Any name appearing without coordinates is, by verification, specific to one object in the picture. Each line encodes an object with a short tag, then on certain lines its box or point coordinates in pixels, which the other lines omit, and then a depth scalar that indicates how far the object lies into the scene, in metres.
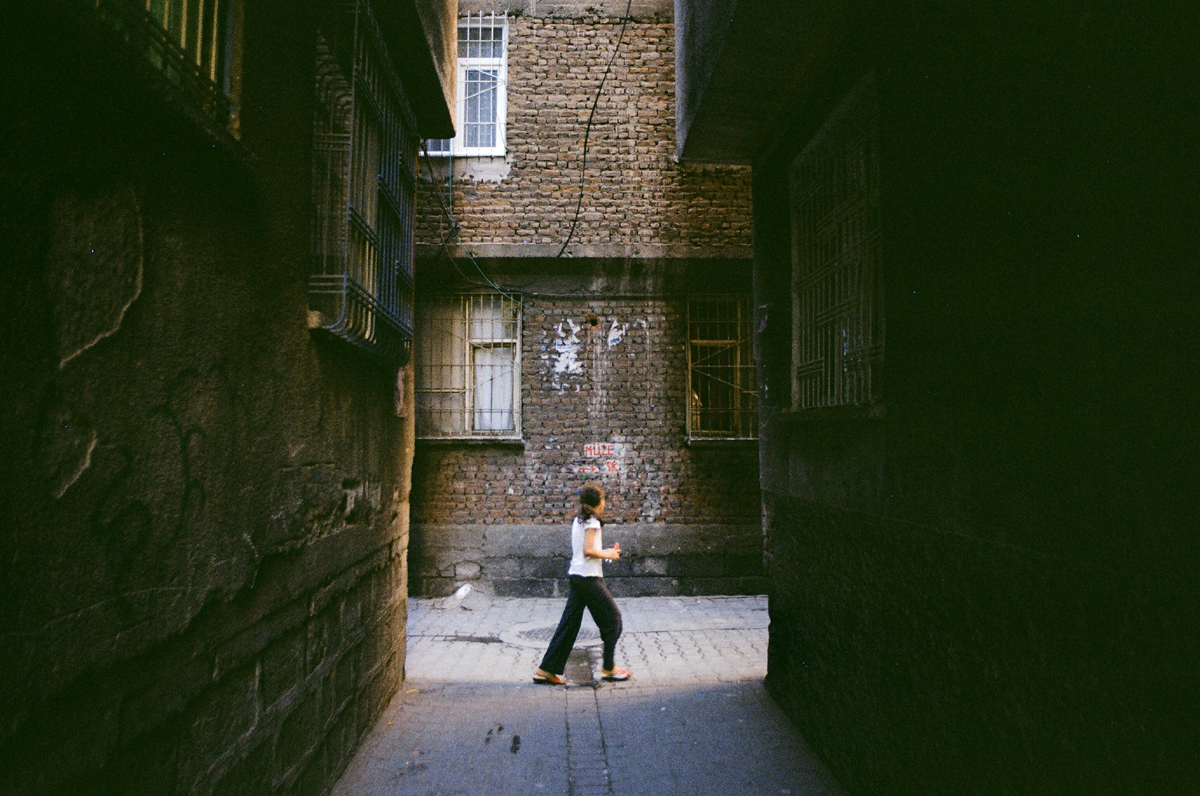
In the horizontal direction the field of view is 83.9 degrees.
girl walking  5.50
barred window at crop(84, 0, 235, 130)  1.79
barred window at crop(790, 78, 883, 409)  3.49
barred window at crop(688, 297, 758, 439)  9.30
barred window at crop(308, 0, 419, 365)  3.36
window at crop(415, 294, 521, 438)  9.23
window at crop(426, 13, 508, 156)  9.41
